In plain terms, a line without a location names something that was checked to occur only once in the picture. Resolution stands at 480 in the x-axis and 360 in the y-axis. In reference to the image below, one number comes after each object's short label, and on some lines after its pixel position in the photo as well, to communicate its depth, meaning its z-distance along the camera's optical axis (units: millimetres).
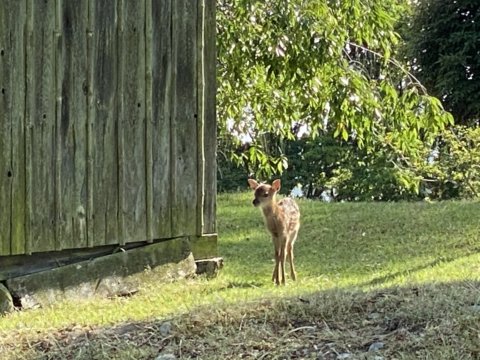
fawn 9742
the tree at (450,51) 24297
